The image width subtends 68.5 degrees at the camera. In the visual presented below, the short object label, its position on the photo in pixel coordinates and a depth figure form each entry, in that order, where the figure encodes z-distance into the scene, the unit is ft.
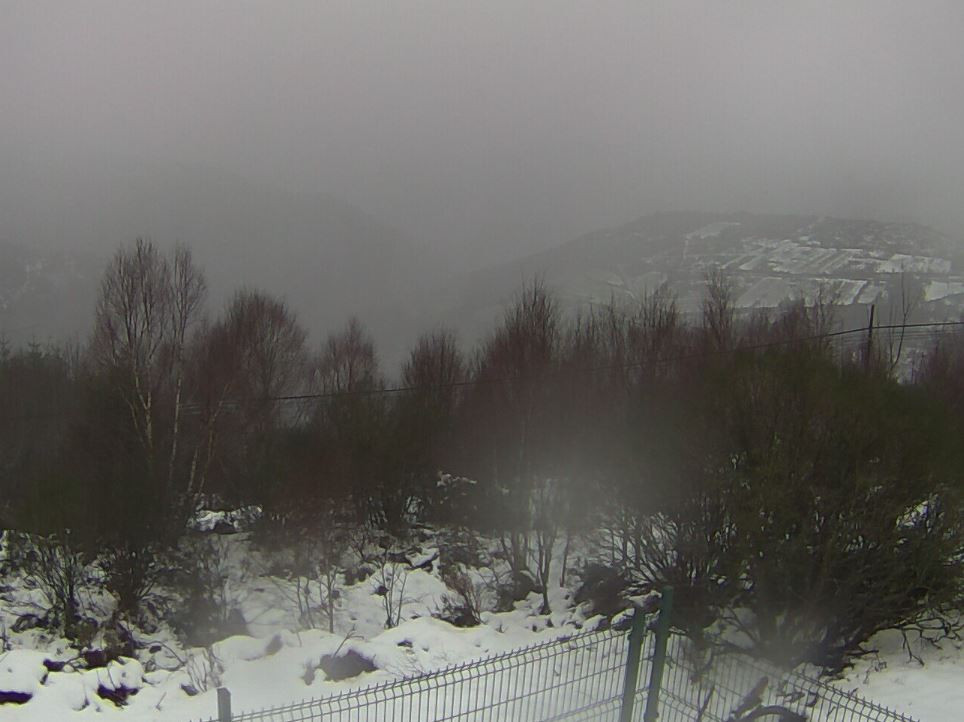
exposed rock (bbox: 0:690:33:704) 28.89
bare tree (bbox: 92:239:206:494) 64.59
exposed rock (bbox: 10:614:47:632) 45.70
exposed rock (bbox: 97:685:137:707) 31.24
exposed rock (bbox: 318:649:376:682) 30.07
